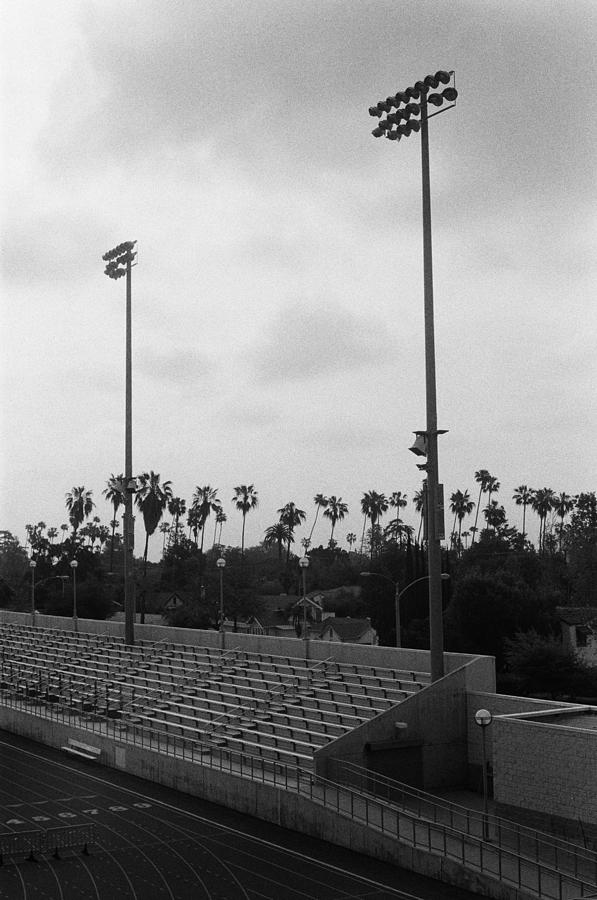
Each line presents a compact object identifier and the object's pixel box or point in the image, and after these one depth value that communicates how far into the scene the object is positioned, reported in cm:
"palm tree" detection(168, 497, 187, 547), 15544
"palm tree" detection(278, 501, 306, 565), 15662
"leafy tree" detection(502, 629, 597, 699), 4572
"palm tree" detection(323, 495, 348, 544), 17625
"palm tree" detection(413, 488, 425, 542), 14275
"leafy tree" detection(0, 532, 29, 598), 11247
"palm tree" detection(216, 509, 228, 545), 16375
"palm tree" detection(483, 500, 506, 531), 14775
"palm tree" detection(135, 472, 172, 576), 10631
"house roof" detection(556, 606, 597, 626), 7019
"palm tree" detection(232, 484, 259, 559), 15038
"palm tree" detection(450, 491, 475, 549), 15962
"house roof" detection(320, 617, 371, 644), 8500
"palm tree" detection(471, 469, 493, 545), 16225
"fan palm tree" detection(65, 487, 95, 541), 14350
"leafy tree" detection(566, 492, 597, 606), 7650
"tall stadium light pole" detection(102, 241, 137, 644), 4434
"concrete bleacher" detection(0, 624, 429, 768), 2925
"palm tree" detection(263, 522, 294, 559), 15650
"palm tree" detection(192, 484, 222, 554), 14288
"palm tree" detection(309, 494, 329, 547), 17575
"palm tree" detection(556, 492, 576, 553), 16025
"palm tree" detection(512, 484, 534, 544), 16188
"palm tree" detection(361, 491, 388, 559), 16450
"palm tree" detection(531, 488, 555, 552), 16112
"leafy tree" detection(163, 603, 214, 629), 7831
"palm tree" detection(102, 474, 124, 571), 13182
